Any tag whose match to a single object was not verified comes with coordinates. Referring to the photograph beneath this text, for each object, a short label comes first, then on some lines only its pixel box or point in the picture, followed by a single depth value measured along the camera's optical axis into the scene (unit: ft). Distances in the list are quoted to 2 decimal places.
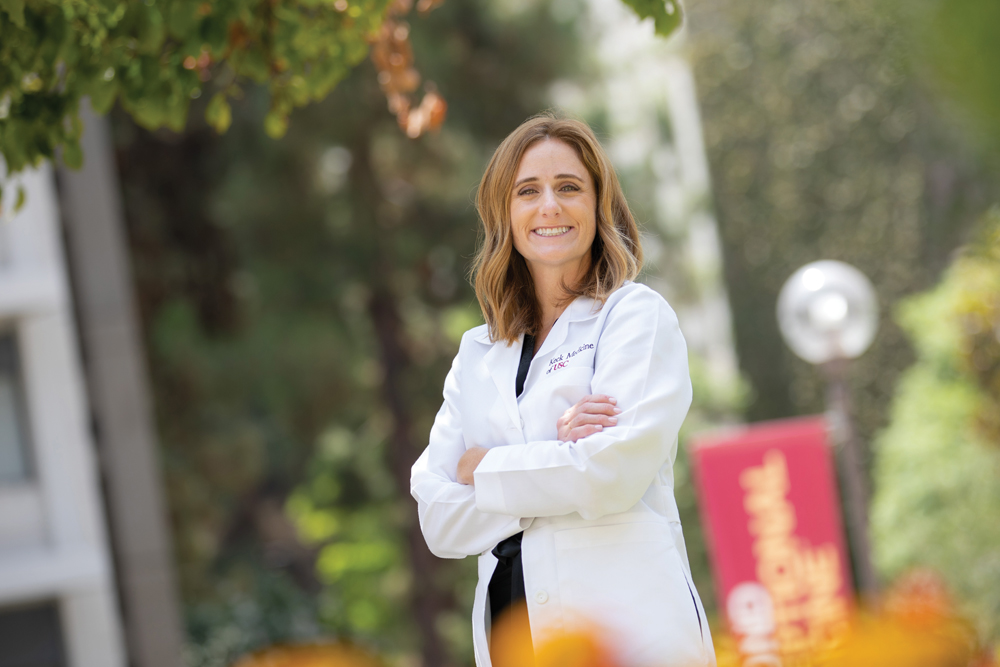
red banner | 53.67
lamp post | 52.06
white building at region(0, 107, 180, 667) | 68.49
